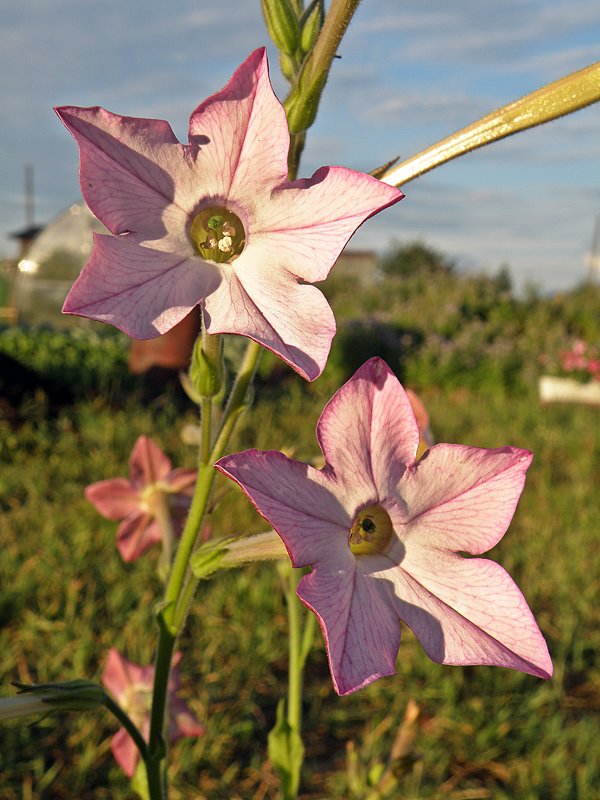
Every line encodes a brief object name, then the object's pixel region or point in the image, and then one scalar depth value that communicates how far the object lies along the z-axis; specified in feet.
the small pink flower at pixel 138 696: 0.93
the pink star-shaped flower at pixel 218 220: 0.46
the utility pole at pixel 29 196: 66.99
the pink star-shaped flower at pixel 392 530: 0.49
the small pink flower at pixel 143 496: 0.90
